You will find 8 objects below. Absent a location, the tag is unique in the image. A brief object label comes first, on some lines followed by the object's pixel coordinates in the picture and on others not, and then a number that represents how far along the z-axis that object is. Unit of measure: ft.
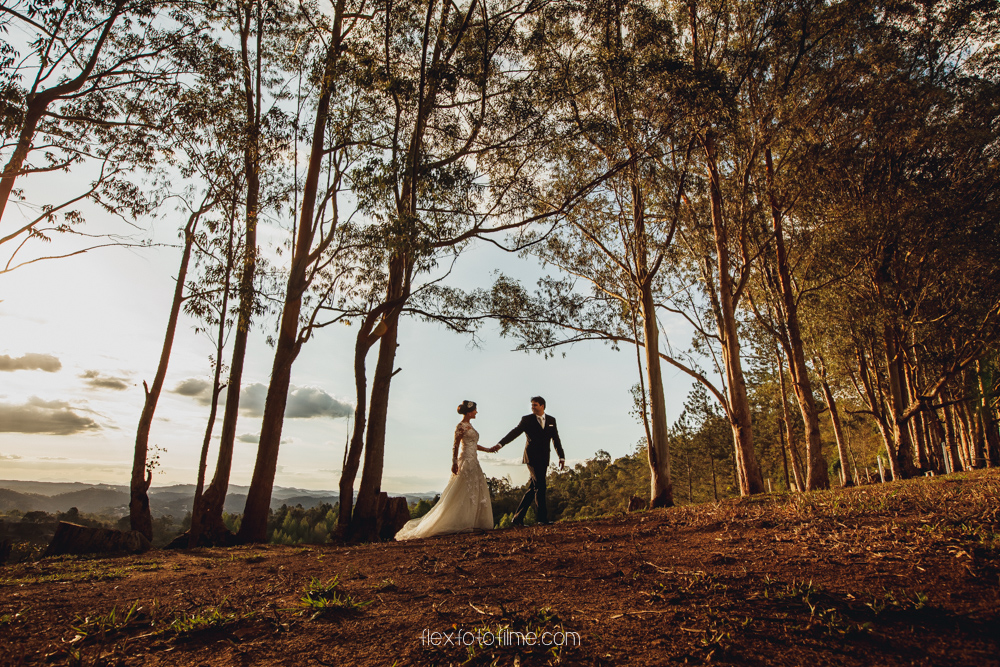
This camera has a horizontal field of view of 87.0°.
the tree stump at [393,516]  34.96
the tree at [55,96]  36.68
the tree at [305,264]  37.04
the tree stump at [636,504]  40.42
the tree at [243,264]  38.02
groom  29.12
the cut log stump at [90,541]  32.32
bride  28.45
